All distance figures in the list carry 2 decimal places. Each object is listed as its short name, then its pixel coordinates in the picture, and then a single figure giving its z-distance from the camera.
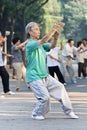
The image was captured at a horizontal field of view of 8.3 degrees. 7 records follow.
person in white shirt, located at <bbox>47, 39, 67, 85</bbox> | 18.83
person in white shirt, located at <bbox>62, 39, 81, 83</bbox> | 21.47
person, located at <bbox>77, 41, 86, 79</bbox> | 24.78
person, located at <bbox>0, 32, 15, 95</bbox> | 16.08
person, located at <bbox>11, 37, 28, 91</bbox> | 17.62
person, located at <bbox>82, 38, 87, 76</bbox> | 25.45
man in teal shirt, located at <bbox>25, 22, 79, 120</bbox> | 10.27
